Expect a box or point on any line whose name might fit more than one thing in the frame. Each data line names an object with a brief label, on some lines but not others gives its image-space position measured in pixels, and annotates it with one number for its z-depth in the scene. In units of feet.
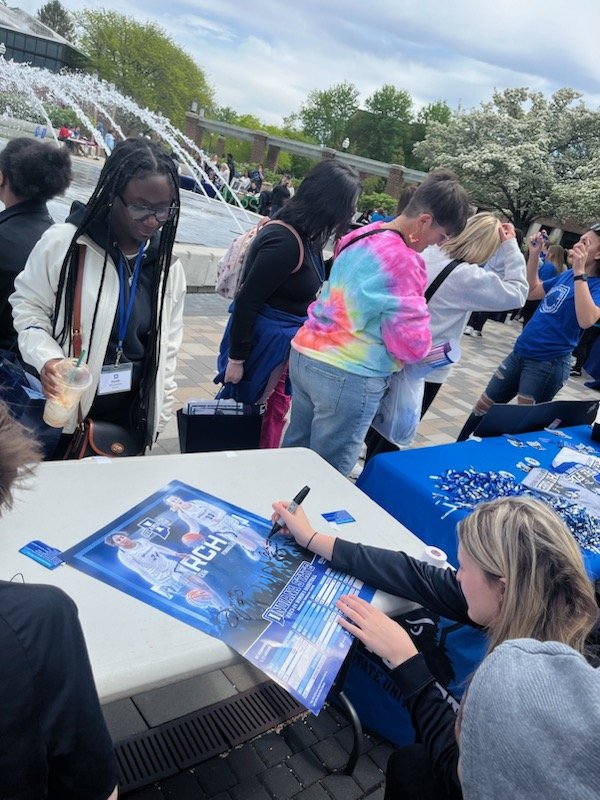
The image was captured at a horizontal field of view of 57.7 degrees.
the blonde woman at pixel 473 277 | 9.50
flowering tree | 71.15
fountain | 30.01
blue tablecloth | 6.95
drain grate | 5.86
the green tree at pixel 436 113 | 195.83
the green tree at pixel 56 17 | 200.54
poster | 4.00
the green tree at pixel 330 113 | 208.64
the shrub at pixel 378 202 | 83.30
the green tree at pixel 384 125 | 192.85
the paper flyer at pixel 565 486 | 7.98
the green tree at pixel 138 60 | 143.64
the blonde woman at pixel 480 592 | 4.33
